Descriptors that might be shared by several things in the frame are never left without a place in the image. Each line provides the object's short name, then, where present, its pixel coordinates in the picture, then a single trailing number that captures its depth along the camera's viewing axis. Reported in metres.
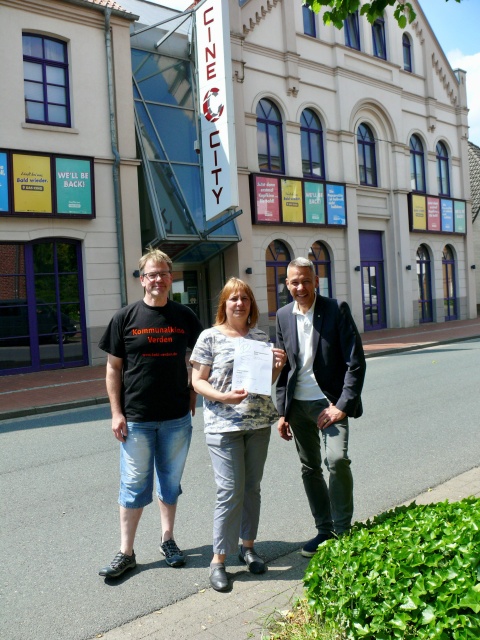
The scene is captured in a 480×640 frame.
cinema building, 15.57
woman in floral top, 3.84
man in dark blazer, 4.03
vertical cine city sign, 17.05
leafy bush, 2.36
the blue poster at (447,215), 28.36
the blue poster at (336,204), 22.62
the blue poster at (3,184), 14.66
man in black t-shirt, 4.07
